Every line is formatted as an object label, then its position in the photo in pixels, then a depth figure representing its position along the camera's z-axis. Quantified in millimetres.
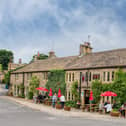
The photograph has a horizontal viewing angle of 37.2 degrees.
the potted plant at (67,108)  19816
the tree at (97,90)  21000
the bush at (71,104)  23369
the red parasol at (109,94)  18061
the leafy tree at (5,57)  94125
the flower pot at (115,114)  16619
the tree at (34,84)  30188
